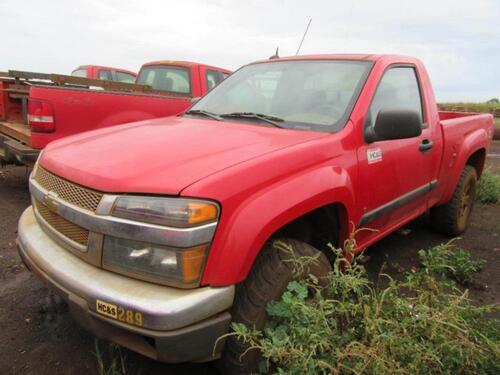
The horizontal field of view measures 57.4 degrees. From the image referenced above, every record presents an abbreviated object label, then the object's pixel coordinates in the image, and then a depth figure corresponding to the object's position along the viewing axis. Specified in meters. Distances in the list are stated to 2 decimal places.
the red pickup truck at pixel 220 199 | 1.85
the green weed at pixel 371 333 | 1.81
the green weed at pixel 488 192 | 6.11
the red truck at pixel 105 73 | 9.58
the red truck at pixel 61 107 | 4.58
